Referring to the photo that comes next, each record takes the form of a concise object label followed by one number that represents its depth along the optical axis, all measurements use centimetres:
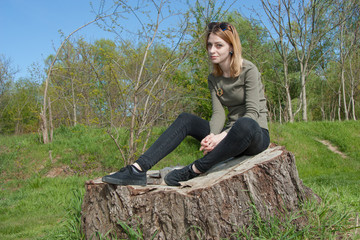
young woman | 225
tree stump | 194
